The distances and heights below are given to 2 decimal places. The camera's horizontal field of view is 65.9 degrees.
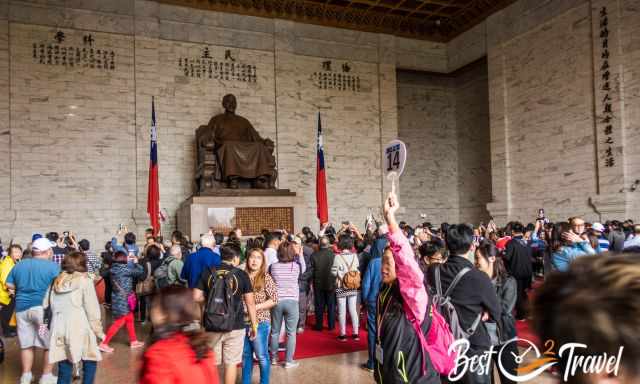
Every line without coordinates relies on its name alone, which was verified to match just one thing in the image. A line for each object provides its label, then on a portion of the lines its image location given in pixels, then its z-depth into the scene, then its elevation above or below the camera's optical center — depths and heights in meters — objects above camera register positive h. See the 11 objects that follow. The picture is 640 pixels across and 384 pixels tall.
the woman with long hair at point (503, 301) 3.31 -0.73
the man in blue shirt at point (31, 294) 4.46 -0.74
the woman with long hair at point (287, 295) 4.65 -0.82
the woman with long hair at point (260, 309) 3.99 -0.84
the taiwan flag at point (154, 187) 10.41 +0.50
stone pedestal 10.71 -0.05
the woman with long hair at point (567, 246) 3.86 -0.34
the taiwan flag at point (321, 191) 10.97 +0.37
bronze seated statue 11.41 +1.15
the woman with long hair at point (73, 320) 3.69 -0.82
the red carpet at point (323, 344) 5.39 -1.59
